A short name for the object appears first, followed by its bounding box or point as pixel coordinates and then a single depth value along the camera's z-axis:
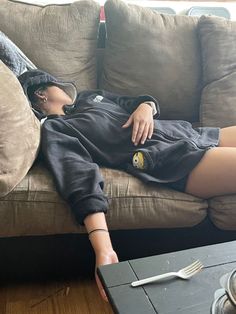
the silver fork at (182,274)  0.80
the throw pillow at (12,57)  1.55
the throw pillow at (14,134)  1.22
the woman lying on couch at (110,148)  1.23
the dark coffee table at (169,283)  0.75
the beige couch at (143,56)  1.82
